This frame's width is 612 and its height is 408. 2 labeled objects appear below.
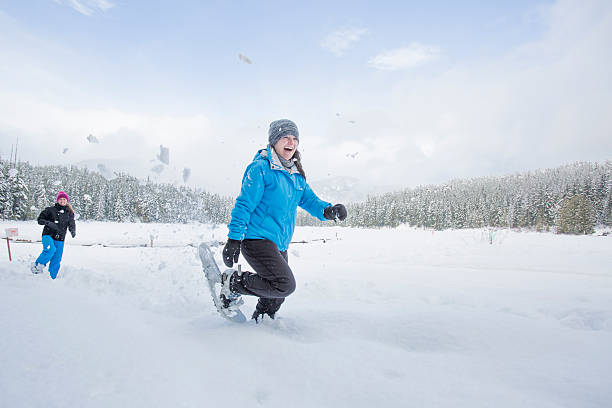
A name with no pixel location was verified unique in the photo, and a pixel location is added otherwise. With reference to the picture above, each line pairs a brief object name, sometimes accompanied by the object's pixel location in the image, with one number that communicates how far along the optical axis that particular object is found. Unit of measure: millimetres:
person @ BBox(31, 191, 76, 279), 5965
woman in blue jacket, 2572
